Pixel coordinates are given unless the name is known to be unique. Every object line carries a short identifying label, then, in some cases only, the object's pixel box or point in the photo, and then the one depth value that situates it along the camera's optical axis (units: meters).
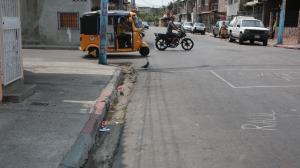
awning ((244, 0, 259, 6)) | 45.06
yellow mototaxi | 18.20
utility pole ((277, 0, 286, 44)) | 29.66
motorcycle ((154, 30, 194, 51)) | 22.88
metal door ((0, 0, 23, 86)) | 8.13
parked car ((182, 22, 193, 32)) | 59.83
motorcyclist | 22.60
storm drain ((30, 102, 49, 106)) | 8.07
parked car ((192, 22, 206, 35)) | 54.97
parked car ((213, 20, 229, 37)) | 43.24
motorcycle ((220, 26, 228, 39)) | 40.78
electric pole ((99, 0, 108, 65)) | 15.20
